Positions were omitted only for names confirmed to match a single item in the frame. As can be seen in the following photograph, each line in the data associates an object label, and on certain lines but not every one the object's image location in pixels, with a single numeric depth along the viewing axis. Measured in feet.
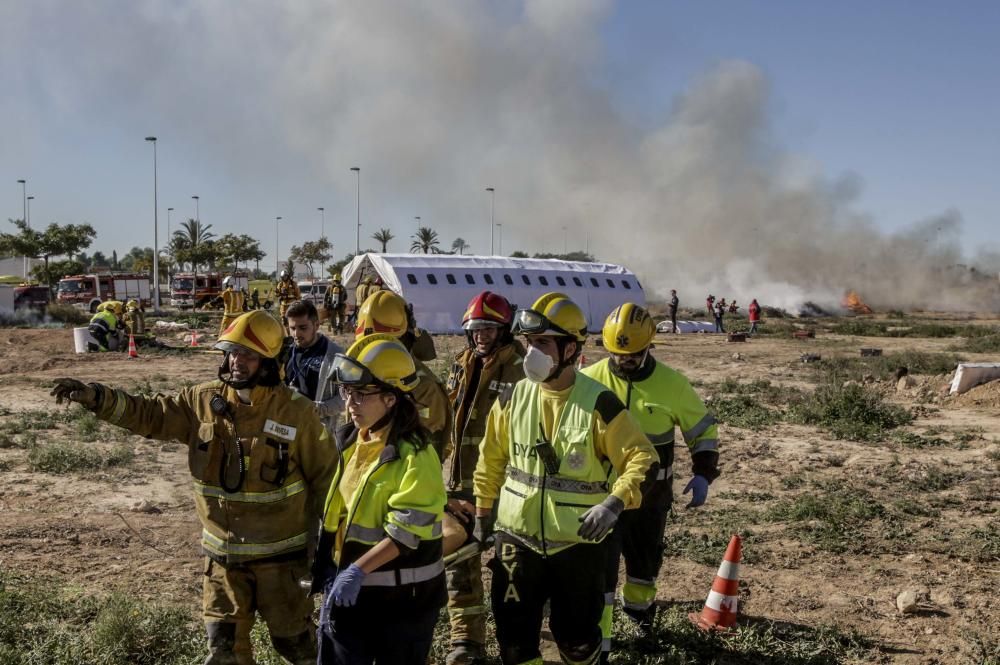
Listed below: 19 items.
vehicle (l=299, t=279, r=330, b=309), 167.18
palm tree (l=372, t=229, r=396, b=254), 305.53
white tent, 110.83
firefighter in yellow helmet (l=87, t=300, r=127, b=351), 75.19
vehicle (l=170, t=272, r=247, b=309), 157.38
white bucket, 75.61
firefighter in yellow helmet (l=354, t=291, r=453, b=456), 16.74
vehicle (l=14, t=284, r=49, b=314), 121.08
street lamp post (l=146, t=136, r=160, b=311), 150.41
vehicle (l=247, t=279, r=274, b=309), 165.17
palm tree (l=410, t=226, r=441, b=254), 315.17
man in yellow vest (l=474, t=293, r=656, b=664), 13.66
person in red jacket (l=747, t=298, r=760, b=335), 116.16
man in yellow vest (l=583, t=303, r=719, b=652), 18.17
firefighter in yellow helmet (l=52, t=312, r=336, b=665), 13.57
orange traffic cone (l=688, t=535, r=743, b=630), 19.36
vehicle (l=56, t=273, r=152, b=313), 148.56
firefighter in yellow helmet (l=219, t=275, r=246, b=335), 59.52
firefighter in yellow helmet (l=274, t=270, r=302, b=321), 76.99
